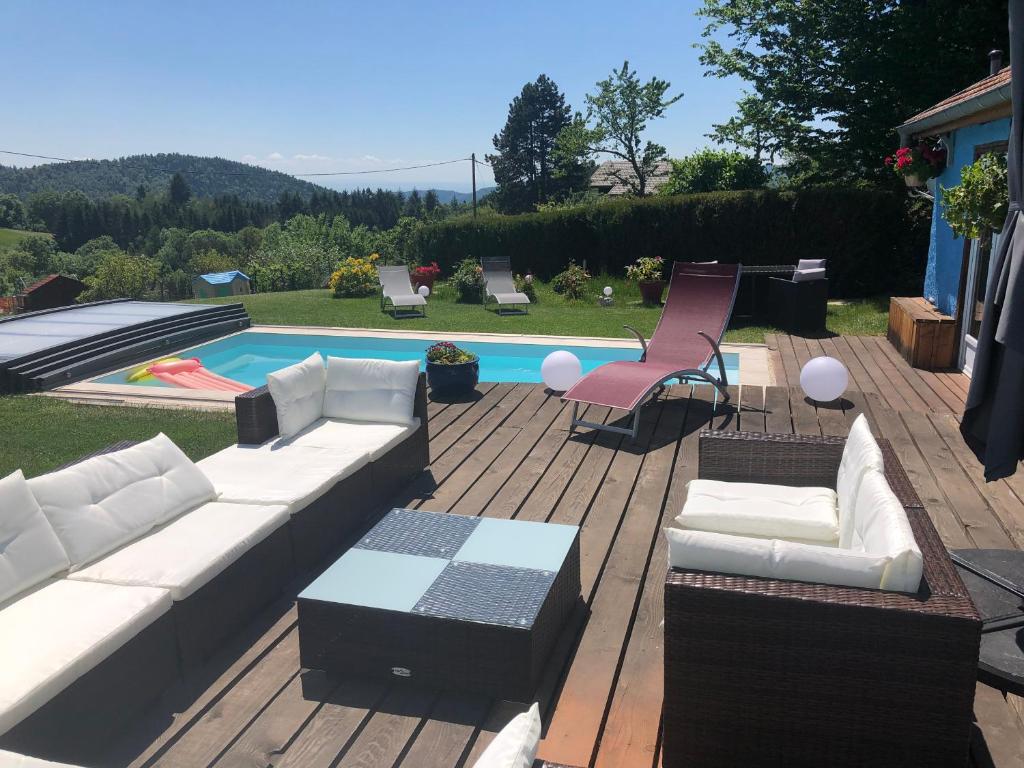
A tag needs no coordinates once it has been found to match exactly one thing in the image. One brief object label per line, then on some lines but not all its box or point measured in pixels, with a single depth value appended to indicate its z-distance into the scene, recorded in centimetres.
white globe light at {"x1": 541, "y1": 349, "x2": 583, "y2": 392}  661
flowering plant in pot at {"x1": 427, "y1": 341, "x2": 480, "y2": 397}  656
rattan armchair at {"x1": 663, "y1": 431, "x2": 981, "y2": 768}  193
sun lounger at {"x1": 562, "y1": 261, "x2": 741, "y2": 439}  551
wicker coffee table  255
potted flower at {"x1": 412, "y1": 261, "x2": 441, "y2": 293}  1697
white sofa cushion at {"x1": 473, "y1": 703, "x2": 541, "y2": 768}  114
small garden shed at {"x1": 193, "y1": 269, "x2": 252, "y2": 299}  4924
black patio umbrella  213
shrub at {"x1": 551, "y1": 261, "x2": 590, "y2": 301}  1559
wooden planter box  776
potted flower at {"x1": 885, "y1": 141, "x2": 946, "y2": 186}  837
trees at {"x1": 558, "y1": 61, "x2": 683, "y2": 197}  2891
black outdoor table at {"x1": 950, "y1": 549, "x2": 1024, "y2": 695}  213
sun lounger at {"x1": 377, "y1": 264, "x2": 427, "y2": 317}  1409
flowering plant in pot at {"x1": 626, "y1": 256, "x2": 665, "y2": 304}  1395
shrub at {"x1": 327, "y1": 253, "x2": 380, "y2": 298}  1700
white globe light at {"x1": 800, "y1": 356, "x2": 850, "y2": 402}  576
